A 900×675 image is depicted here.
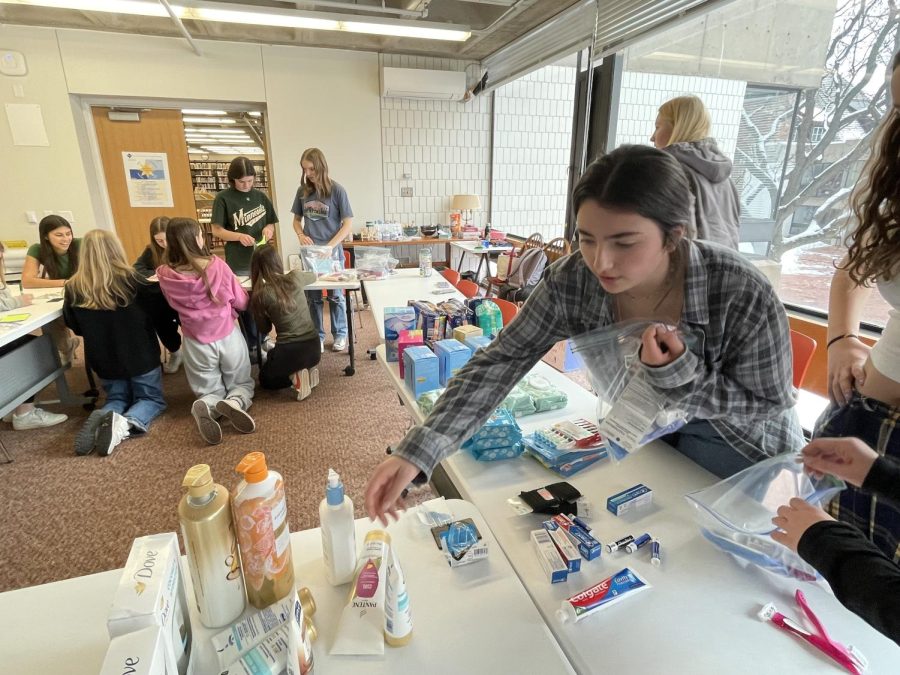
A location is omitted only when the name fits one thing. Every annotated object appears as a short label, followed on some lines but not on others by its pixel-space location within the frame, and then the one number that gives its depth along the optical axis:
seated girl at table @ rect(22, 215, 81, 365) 3.35
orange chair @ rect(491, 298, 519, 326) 2.16
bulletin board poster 5.60
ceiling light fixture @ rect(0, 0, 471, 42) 3.66
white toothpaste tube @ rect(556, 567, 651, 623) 0.76
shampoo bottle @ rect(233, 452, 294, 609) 0.70
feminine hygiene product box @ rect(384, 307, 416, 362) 1.92
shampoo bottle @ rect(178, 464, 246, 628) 0.67
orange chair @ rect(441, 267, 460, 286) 3.44
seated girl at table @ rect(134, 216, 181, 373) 3.02
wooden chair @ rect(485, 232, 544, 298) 4.65
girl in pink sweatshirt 2.72
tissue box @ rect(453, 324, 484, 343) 1.76
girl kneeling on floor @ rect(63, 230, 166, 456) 2.63
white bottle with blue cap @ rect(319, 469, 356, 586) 0.80
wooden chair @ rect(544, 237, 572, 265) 4.69
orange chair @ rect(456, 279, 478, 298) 2.99
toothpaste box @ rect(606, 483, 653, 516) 0.99
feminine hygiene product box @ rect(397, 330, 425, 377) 1.73
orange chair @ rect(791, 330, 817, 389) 1.49
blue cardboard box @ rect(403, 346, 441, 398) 1.55
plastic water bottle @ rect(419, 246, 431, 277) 3.69
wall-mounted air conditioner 5.73
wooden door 5.49
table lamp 6.22
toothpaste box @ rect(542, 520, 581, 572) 0.84
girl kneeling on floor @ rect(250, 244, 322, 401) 3.01
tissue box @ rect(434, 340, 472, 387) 1.57
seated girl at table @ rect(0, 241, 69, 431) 2.82
